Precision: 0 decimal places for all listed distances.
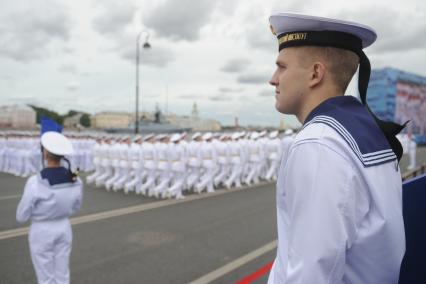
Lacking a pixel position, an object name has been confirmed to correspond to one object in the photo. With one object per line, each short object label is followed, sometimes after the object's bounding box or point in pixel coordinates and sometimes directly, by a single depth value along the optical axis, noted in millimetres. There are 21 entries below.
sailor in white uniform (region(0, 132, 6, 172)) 16603
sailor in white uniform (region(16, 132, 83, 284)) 3273
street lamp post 22206
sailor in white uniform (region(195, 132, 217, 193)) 11094
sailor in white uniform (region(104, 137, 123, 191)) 11383
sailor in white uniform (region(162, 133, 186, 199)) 10156
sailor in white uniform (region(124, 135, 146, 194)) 10891
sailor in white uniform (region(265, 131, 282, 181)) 14016
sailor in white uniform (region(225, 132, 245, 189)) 12164
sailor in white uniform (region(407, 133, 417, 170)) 16516
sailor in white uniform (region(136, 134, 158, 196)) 10555
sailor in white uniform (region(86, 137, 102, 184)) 12344
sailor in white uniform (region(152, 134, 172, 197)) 10321
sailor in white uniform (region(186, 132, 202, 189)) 11188
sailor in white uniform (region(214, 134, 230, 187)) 12062
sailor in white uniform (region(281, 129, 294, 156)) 13570
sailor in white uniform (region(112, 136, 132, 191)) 11211
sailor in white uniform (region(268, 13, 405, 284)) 864
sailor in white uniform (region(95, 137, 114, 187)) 11914
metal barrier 4659
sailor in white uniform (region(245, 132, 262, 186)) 13188
